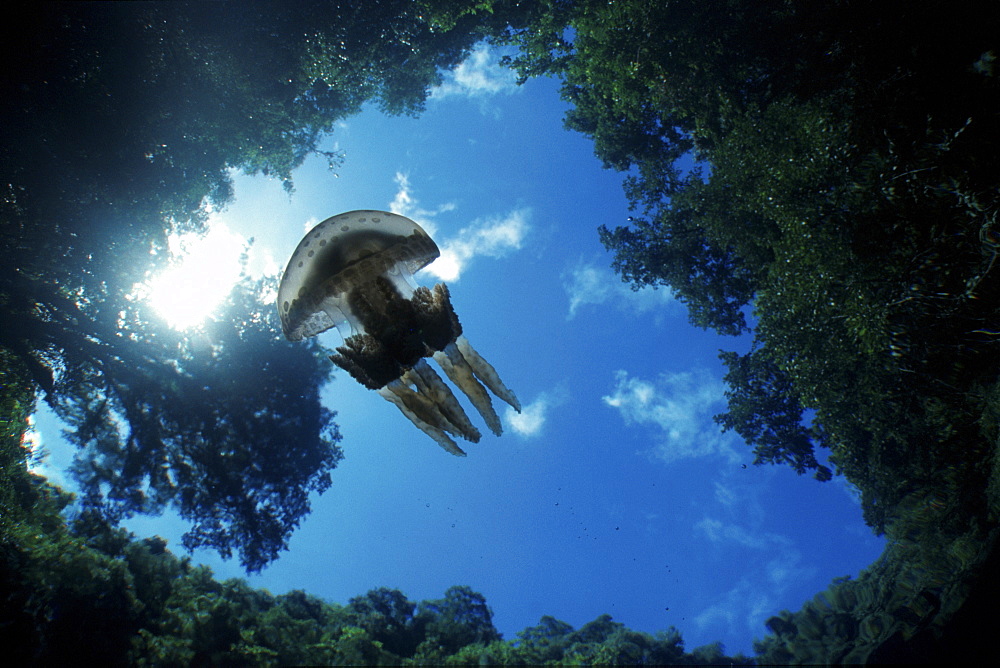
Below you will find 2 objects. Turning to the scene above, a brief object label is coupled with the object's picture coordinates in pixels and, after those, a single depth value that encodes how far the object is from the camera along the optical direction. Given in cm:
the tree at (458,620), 1495
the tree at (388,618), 1482
